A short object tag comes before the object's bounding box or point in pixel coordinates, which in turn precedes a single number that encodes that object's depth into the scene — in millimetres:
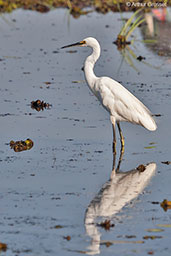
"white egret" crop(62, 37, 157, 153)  20922
